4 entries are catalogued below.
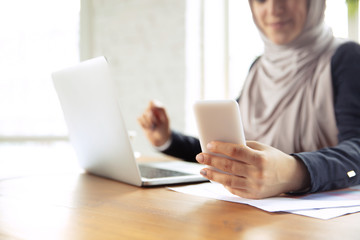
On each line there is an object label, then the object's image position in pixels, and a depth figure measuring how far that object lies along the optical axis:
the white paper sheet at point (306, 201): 0.53
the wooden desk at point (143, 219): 0.43
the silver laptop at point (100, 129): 0.72
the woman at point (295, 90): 1.11
